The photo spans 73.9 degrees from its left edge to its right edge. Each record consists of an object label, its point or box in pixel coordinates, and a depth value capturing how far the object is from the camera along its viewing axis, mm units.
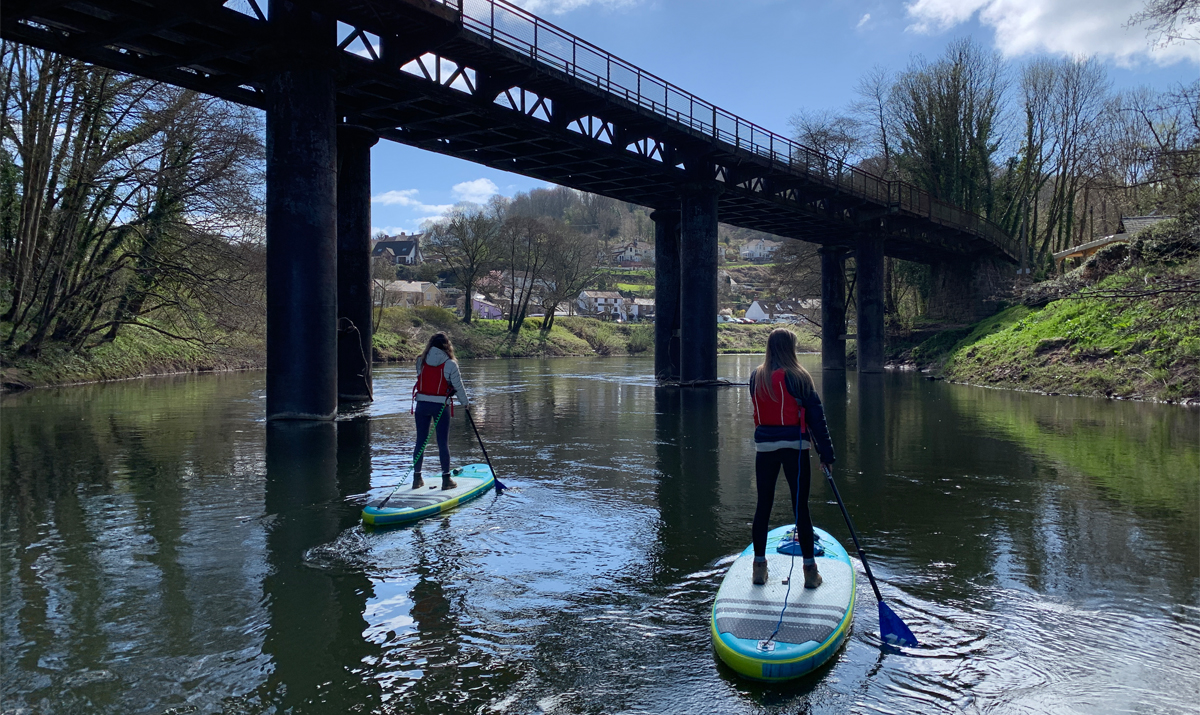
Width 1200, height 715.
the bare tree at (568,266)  64500
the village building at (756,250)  174500
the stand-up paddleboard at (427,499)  7797
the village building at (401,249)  133875
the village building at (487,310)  100562
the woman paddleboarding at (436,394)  9086
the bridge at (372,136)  15352
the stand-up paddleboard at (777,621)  4488
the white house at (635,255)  146875
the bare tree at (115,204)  23922
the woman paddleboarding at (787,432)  5664
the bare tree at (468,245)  62312
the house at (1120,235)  33656
